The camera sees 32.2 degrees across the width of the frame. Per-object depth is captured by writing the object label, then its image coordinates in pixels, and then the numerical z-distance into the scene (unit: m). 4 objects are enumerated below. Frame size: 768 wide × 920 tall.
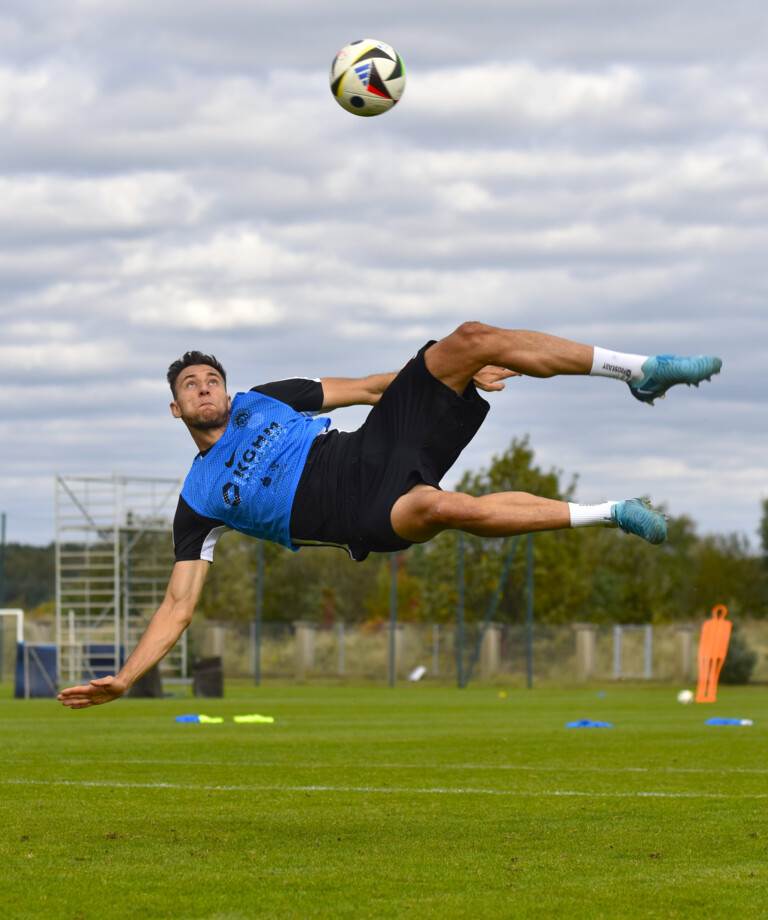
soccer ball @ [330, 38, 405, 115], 8.02
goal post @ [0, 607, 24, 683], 40.56
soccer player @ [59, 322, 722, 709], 6.22
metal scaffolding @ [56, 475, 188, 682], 31.37
